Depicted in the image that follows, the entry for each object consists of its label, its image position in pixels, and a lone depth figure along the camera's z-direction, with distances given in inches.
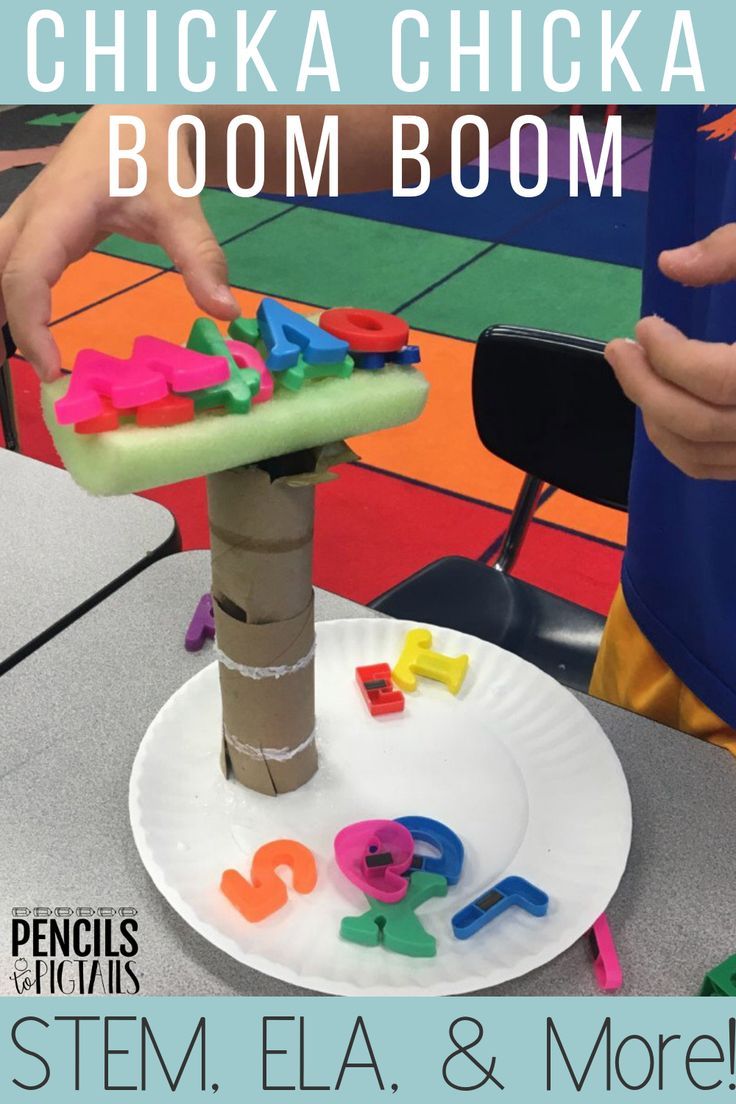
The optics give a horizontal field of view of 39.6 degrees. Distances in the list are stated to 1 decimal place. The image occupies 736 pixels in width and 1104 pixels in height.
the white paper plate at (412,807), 21.3
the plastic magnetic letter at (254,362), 20.3
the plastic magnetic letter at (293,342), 20.6
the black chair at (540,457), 40.3
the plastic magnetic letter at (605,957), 21.4
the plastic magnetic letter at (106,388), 18.8
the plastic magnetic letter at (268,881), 21.9
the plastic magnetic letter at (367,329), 21.5
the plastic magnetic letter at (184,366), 19.3
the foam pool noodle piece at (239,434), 18.8
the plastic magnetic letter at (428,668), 27.9
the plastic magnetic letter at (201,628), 29.9
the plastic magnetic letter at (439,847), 22.9
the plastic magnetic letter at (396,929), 21.3
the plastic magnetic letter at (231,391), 19.7
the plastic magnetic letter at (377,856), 22.3
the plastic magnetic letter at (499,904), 21.7
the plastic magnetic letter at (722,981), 20.3
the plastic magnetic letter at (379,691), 27.3
